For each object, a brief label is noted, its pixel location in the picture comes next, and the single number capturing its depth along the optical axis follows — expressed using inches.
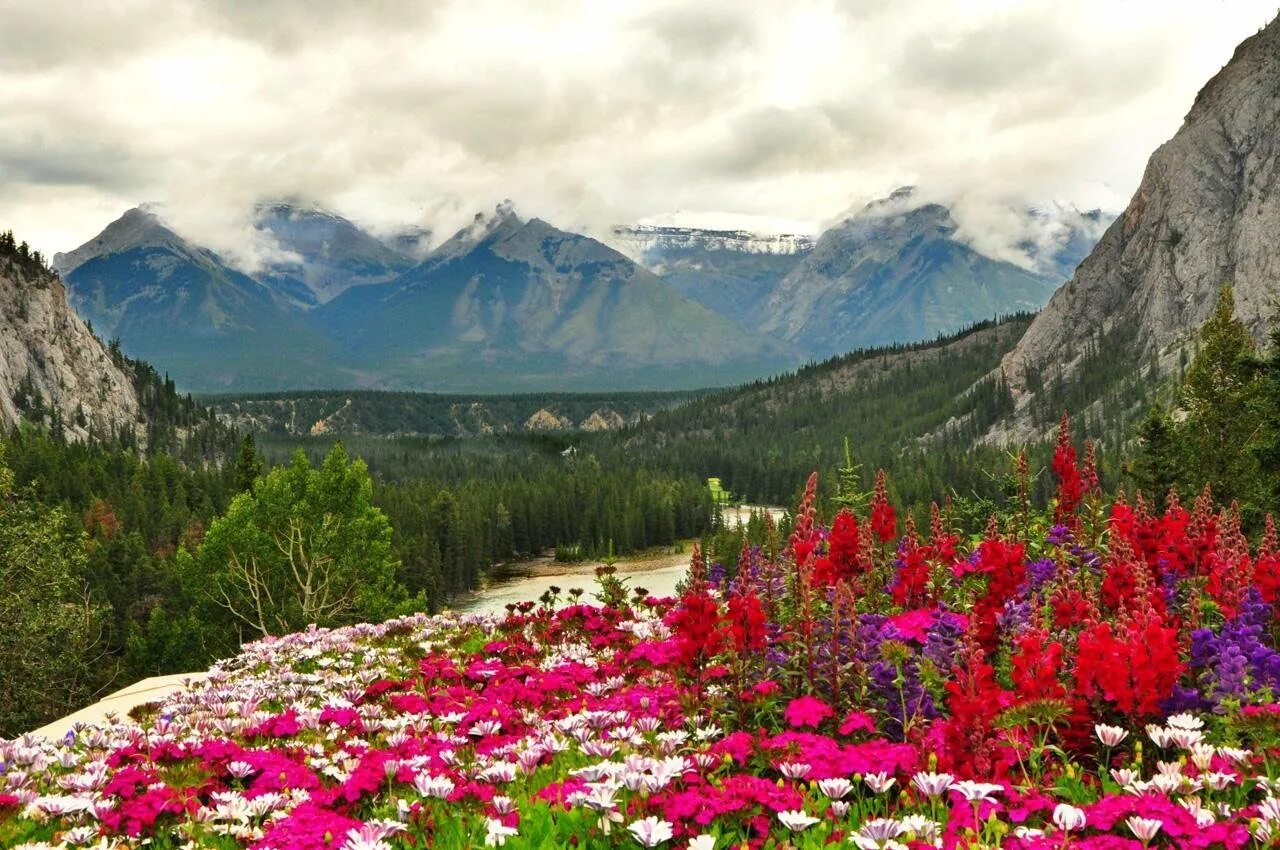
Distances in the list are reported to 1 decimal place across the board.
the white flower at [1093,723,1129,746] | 289.3
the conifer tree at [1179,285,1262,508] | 1621.3
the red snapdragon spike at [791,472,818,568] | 503.8
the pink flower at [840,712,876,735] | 334.6
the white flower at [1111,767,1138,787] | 257.3
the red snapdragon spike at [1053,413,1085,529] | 661.3
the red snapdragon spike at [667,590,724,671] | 404.2
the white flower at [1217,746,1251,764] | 262.7
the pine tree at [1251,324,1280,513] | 1197.1
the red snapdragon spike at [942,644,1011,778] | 296.4
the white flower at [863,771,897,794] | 271.3
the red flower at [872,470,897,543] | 633.6
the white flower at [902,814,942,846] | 236.2
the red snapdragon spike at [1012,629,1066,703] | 314.8
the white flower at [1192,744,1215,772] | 258.7
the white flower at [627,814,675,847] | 230.4
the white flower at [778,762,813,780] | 282.9
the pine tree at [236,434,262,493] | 3814.0
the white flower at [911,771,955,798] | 259.6
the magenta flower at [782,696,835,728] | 344.5
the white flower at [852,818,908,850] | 221.9
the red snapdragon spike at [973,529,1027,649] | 465.4
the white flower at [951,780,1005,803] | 235.6
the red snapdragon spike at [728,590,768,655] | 398.6
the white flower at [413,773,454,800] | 281.7
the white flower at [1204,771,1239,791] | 248.5
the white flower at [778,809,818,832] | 234.5
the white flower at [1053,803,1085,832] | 224.6
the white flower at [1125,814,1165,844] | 217.6
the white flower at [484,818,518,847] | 242.4
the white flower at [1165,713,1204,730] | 293.7
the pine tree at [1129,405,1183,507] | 1577.3
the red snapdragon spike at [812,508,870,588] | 545.0
